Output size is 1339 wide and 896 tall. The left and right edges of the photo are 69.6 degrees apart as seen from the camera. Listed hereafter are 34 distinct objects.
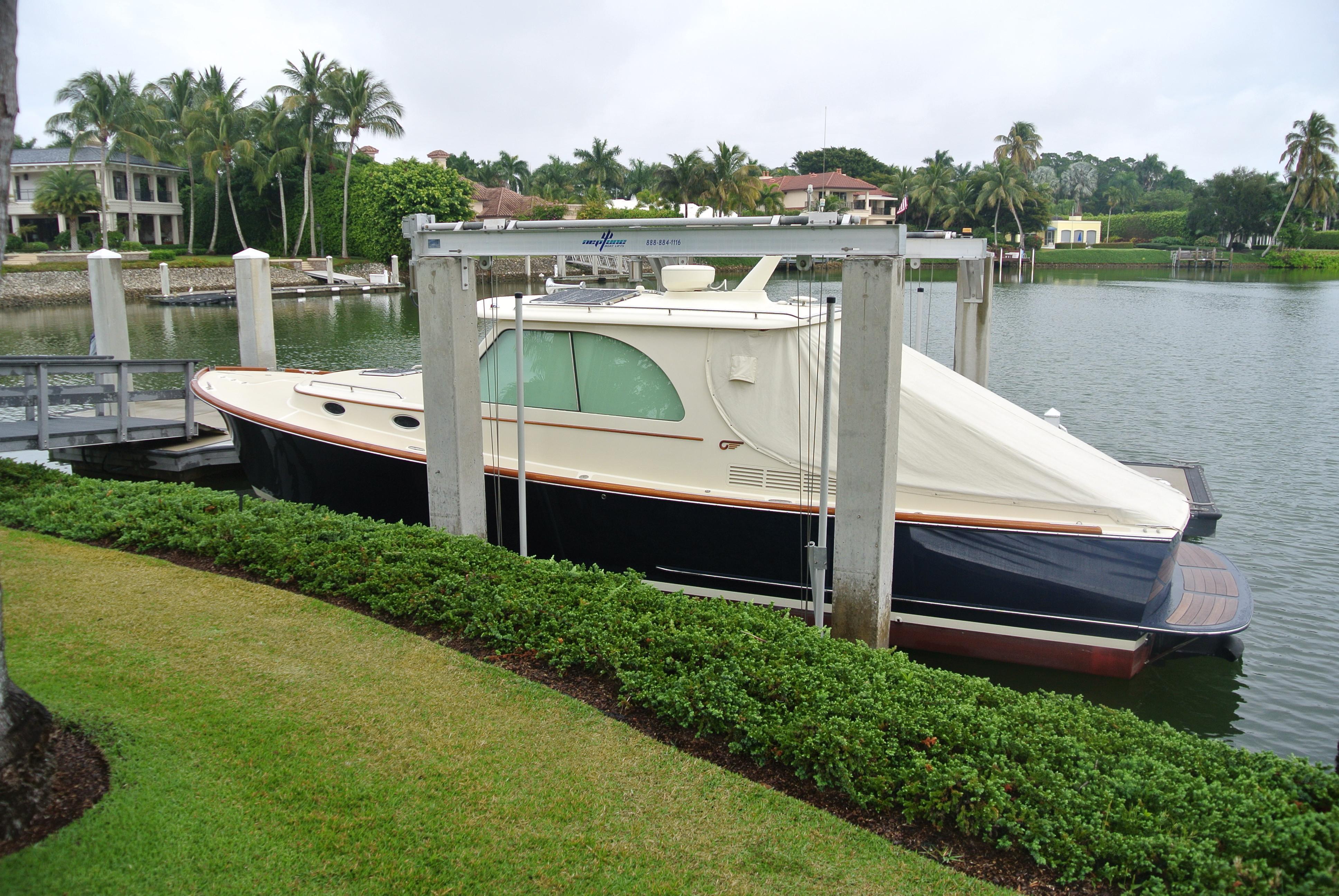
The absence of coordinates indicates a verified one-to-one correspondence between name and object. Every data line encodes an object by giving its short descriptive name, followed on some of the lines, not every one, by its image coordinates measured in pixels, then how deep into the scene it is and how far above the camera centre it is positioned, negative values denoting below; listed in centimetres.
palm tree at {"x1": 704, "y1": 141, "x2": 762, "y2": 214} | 5941 +558
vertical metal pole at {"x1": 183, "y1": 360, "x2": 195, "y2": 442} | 1180 -167
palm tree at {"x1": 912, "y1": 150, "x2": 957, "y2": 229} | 7775 +689
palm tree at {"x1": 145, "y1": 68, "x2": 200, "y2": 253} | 5622 +955
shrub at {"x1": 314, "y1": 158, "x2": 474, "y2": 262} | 5519 +416
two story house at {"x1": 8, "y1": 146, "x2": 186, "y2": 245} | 5544 +484
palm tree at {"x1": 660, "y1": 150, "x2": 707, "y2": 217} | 5969 +592
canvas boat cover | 702 -125
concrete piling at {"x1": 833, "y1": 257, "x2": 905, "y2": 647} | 581 -107
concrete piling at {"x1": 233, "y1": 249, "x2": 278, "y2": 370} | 1421 -56
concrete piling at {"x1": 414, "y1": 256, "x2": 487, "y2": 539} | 720 -91
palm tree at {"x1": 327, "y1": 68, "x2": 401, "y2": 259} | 5269 +917
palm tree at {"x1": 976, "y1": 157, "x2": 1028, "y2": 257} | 7456 +626
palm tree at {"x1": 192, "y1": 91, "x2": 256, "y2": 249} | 5366 +766
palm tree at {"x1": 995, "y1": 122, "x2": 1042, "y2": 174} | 8256 +1085
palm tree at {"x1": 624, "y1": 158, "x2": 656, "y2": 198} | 8662 +841
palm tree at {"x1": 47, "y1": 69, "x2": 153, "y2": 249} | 5059 +855
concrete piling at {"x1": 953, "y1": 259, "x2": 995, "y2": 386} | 1017 -66
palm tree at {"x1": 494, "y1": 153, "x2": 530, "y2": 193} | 9175 +964
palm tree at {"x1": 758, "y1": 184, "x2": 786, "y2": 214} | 6138 +472
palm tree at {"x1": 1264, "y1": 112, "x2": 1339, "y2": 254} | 7512 +961
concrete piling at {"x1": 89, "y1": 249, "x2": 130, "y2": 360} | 1394 -53
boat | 694 -165
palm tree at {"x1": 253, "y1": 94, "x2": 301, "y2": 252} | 5491 +757
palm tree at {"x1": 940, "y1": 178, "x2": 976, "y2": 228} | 7675 +542
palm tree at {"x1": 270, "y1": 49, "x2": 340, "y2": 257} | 5275 +989
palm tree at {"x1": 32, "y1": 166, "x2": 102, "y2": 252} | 5053 +404
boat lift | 583 -43
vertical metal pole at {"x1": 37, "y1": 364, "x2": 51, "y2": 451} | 1007 -138
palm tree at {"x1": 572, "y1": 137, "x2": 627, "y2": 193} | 8062 +883
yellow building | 10350 +444
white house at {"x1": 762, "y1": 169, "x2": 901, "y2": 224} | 7138 +619
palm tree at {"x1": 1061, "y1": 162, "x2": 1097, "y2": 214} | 13900 +1286
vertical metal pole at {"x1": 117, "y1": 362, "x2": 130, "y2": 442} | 1098 -144
